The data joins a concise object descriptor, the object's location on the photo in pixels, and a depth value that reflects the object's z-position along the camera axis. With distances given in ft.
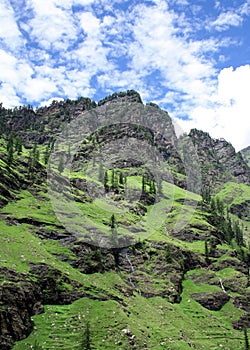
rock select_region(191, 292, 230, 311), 351.05
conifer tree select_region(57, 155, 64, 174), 612.33
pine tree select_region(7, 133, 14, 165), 463.42
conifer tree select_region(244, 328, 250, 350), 232.53
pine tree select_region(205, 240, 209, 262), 459.11
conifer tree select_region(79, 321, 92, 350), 183.42
